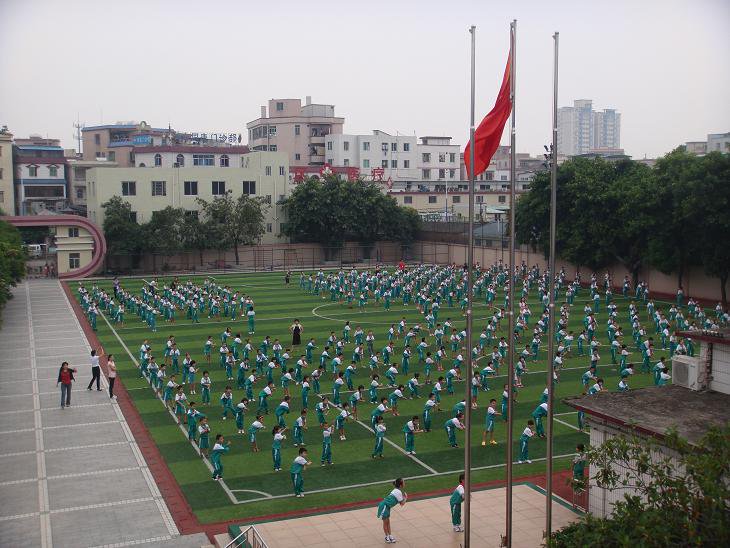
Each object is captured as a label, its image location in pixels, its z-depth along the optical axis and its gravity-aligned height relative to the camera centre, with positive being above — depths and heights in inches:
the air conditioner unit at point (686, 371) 621.6 -128.0
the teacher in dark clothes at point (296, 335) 1194.0 -183.3
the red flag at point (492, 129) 460.4 +48.6
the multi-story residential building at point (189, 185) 2292.1 +89.6
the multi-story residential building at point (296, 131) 3531.0 +369.2
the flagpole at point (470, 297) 446.0 -49.9
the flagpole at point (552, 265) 438.6 -30.4
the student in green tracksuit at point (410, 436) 721.0 -204.4
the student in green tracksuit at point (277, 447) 674.2 -199.5
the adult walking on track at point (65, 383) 874.1 -183.4
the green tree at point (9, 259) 1273.4 -74.8
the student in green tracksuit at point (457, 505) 552.7 -203.7
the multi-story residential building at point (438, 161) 3617.1 +236.9
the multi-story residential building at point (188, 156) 2613.2 +199.2
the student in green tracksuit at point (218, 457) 653.3 -201.0
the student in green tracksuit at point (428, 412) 788.0 -199.5
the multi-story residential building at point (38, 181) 2928.2 +133.5
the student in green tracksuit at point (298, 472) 621.9 -202.4
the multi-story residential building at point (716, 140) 2974.9 +267.9
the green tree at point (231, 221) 2332.7 -17.8
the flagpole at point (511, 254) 441.1 -23.6
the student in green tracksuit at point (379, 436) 703.1 -198.9
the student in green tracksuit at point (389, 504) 529.3 -193.8
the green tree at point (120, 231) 2193.7 -41.3
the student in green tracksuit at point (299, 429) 730.2 -198.5
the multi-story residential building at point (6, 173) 2556.6 +143.5
